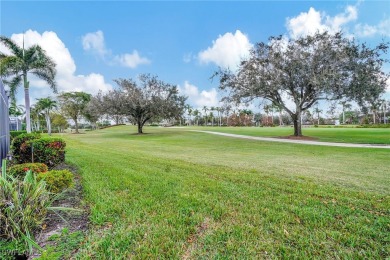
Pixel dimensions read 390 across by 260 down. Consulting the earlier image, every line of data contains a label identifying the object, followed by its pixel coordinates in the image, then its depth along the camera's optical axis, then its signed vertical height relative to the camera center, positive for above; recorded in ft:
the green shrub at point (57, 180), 13.30 -3.08
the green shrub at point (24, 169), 15.27 -2.65
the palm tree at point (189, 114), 336.20 +14.48
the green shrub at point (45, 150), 23.11 -2.11
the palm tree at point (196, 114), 347.97 +14.32
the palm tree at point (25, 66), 64.50 +18.54
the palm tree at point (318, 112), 274.36 +8.63
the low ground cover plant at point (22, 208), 9.00 -3.28
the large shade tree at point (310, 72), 59.62 +12.99
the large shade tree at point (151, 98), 99.27 +11.87
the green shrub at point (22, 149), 23.97 -2.08
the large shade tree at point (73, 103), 169.37 +18.71
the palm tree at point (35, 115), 170.50 +12.11
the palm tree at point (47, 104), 142.64 +16.14
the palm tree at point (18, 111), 120.45 +12.95
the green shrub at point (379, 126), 159.59 -6.73
